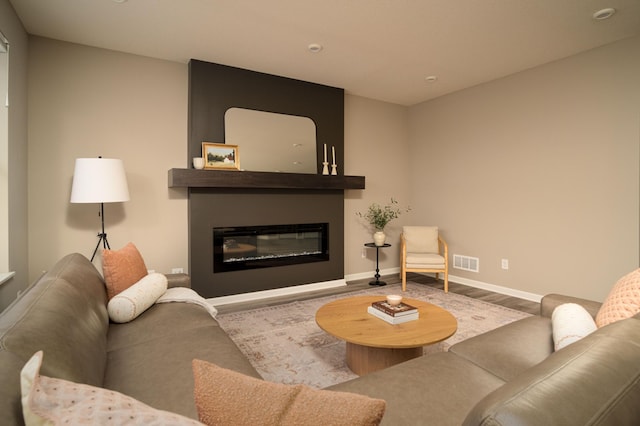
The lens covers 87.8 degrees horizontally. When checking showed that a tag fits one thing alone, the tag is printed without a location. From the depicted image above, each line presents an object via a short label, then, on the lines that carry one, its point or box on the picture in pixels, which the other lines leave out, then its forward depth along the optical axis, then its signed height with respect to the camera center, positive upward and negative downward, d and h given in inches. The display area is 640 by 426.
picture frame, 147.9 +26.6
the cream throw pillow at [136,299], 76.2 -20.2
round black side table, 185.9 -34.0
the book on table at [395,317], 86.2 -27.2
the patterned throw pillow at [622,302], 53.1 -14.7
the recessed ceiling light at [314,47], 132.6 +67.7
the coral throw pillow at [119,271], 83.6 -14.4
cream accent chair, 171.2 -19.5
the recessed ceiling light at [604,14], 108.3 +66.5
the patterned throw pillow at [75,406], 20.3 -12.3
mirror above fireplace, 156.9 +37.1
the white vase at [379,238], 186.7 -13.3
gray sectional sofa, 25.5 -20.9
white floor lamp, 115.3 +11.5
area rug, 89.7 -41.3
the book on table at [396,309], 86.7 -25.3
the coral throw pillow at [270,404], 21.2 -12.6
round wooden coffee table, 76.3 -28.5
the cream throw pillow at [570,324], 52.6 -18.7
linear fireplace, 155.6 -15.7
